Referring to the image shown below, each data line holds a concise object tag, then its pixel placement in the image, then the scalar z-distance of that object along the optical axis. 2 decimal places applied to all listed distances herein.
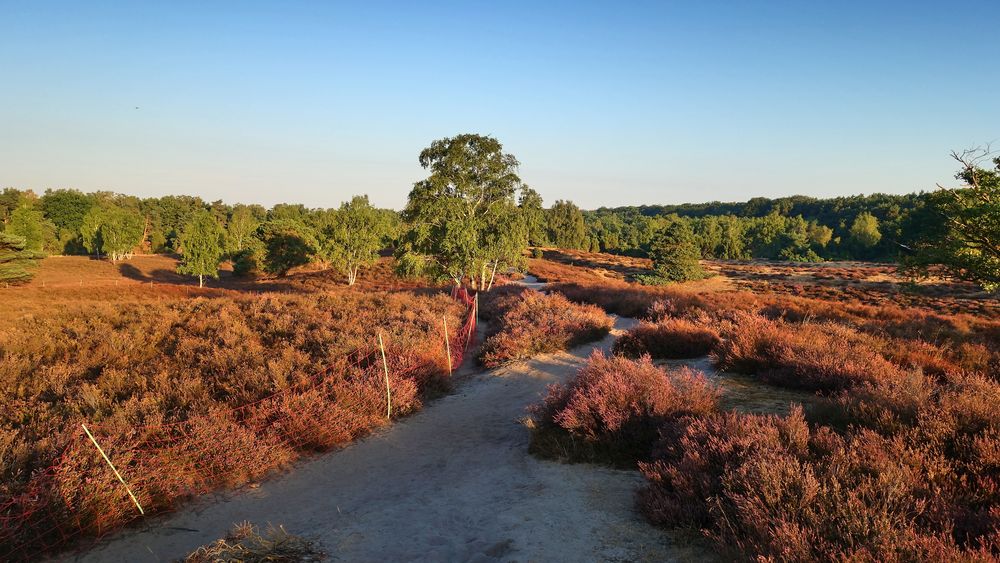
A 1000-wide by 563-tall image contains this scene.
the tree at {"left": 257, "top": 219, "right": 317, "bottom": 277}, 50.41
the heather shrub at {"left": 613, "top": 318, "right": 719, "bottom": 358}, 11.46
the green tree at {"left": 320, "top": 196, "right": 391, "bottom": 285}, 43.72
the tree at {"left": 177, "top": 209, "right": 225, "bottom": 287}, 50.97
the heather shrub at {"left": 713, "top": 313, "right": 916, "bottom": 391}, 7.32
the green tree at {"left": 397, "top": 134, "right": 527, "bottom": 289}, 25.70
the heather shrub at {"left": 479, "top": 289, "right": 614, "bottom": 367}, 13.06
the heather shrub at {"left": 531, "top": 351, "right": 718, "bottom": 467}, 6.15
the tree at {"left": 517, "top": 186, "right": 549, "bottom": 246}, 34.29
